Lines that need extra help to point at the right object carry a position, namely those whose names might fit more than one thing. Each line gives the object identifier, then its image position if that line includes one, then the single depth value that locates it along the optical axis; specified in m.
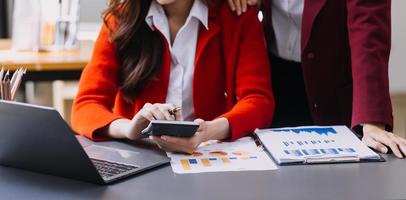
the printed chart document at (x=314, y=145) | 2.17
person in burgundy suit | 2.43
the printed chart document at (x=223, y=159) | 2.11
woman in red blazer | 2.71
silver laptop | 1.94
